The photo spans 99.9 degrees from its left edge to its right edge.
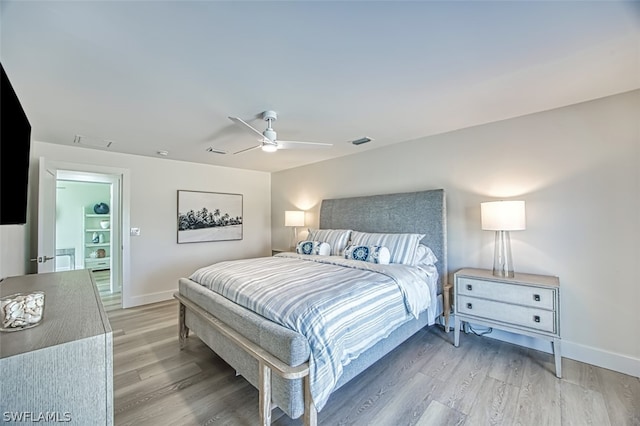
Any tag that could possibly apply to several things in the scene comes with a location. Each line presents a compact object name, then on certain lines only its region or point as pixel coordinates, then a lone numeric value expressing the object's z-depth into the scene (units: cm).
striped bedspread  171
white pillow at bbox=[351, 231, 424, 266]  321
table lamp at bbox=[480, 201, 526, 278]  261
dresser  90
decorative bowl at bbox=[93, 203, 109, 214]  707
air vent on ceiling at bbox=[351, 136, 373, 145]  360
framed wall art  483
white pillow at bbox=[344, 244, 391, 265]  319
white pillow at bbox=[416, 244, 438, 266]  326
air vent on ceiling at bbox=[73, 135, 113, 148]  343
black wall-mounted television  156
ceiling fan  256
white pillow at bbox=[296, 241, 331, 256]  395
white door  320
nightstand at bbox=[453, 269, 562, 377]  236
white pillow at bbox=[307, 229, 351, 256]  398
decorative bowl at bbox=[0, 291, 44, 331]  109
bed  167
